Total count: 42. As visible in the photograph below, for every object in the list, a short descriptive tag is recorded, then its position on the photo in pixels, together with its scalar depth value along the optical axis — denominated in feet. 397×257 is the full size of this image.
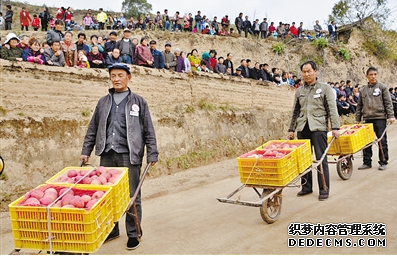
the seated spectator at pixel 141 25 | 66.75
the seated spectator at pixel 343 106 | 54.63
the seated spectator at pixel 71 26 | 61.16
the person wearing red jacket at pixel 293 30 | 77.15
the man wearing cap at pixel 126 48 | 31.30
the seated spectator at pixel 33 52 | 24.11
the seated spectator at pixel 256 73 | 42.78
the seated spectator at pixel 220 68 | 40.04
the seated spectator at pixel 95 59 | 28.32
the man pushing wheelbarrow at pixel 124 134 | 13.92
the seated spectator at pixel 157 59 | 32.81
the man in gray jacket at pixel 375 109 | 26.18
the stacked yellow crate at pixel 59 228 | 9.42
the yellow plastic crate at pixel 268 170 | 15.53
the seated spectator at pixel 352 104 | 57.72
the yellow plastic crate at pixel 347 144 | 23.73
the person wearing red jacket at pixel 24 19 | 58.81
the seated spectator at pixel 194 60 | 38.47
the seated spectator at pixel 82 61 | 27.20
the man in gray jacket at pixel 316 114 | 19.44
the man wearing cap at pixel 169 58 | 34.45
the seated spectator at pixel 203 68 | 37.85
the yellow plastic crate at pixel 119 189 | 11.21
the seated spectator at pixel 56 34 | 28.38
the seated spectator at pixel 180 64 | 34.56
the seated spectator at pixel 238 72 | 41.33
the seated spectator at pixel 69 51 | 26.61
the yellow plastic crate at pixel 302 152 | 17.02
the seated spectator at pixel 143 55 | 31.22
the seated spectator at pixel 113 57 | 28.68
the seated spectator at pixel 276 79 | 46.58
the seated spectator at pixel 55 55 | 24.35
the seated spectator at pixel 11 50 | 22.36
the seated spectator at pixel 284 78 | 49.81
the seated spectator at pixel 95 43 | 33.23
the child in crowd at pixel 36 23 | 60.93
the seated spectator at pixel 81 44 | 29.60
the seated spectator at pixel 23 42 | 24.83
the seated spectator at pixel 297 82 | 52.12
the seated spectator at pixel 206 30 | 67.56
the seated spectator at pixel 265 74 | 44.11
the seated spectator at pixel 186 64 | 35.03
